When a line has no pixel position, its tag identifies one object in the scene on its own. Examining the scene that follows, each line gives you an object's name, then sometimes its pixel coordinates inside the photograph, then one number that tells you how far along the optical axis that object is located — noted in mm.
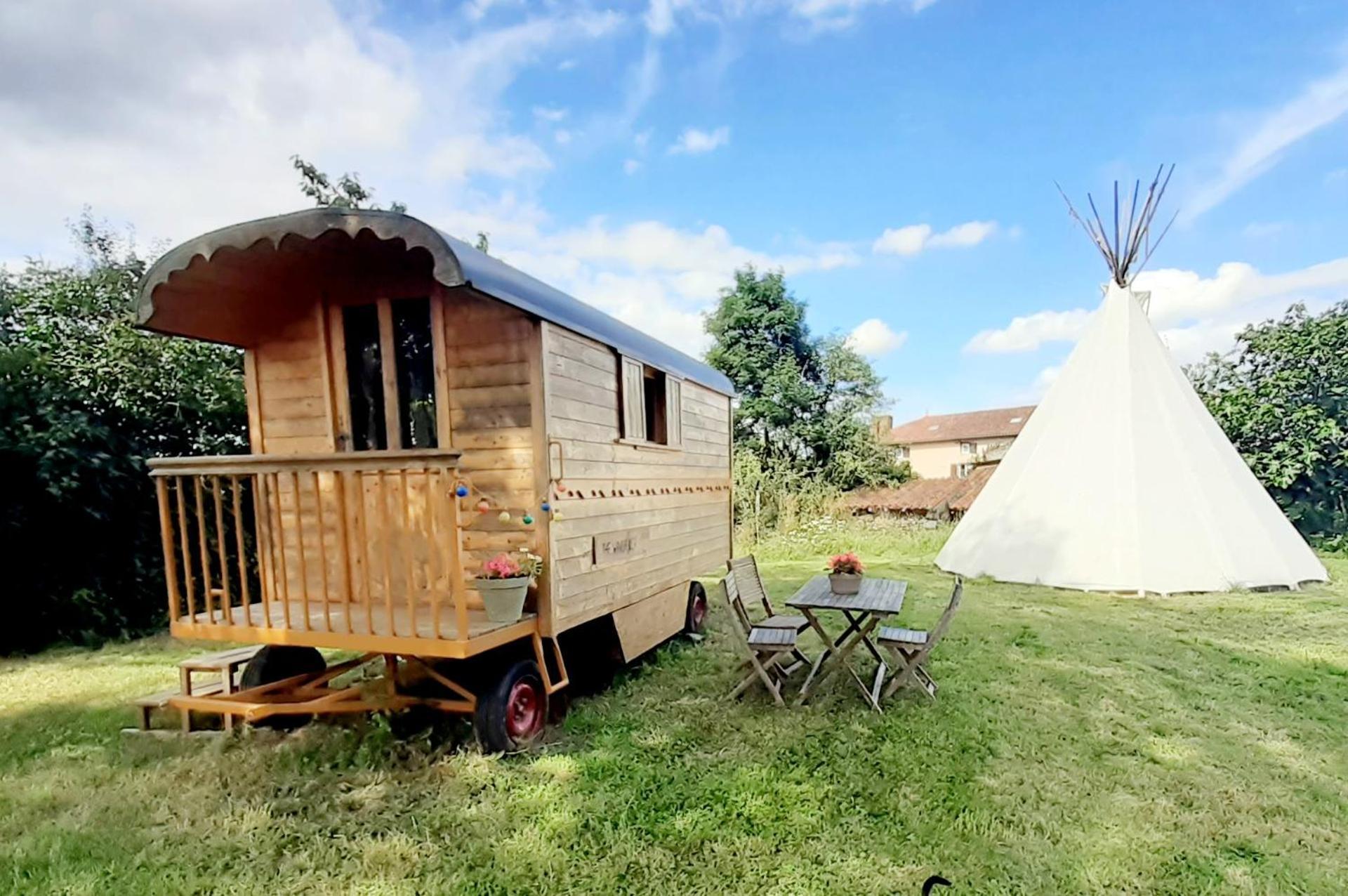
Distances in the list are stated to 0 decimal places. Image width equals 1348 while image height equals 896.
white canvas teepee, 8148
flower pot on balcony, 3395
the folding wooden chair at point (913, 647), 4102
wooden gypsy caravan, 3238
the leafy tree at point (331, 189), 10875
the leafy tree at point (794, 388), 17516
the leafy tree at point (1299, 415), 12016
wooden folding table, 4172
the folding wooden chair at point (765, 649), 4148
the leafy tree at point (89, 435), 6062
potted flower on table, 4586
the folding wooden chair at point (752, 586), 4777
